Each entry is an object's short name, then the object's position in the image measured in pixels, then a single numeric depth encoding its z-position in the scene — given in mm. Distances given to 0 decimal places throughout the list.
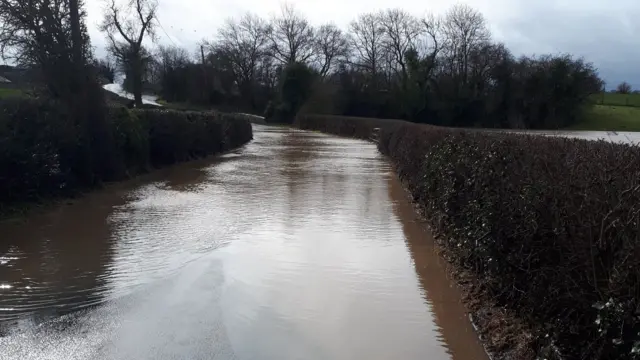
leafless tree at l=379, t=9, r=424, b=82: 64875
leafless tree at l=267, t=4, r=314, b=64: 74812
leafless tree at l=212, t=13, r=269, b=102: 70750
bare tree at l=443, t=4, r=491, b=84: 56594
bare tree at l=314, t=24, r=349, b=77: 74750
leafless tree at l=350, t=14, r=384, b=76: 68688
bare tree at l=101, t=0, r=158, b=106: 45719
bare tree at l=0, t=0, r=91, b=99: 14438
